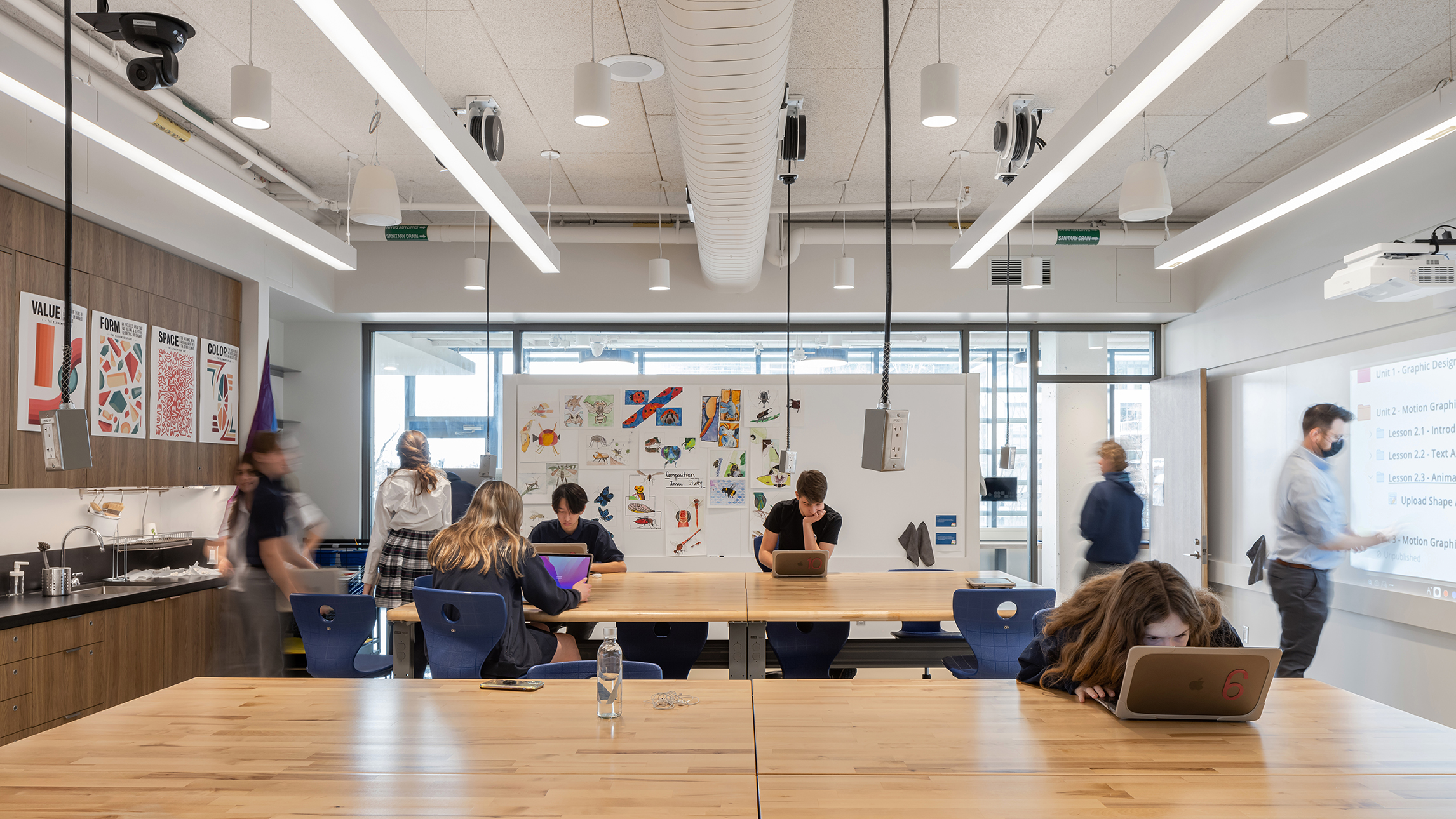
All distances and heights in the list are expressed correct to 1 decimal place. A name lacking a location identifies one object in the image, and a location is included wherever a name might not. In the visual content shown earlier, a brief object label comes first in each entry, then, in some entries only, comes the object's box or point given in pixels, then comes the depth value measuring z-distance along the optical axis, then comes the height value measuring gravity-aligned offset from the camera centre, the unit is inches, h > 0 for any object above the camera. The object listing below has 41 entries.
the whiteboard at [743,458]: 270.8 -7.7
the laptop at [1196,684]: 76.8 -21.9
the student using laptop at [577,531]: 182.2 -20.8
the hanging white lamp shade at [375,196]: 157.2 +42.5
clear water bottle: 79.7 -22.0
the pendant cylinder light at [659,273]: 245.1 +44.7
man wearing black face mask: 168.2 -20.3
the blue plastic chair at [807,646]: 161.8 -38.7
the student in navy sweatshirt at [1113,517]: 213.6 -19.8
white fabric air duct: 110.9 +50.7
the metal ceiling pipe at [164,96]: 143.9 +67.4
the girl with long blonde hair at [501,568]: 131.7 -20.2
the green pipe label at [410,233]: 262.7 +59.7
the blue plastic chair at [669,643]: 163.5 -38.7
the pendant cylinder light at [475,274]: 245.0 +44.9
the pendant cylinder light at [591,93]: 133.0 +51.5
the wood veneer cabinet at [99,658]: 146.7 -42.7
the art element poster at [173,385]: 205.2 +11.4
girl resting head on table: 84.4 -18.5
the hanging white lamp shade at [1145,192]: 147.2 +40.7
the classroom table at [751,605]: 137.7 -28.5
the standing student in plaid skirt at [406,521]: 202.1 -20.1
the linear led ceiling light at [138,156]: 102.5 +38.7
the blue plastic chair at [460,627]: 124.9 -27.8
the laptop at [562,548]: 166.4 -21.5
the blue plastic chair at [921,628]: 184.1 -41.3
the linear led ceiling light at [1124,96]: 87.7 +40.6
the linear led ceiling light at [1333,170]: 115.3 +40.0
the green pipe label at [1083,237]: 261.6 +58.6
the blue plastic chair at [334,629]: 150.7 -33.4
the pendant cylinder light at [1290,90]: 124.9 +49.1
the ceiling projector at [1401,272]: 161.9 +30.5
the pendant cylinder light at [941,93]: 128.8 +49.9
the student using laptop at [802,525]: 194.1 -20.5
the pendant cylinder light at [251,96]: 128.8 +49.3
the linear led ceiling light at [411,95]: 88.0 +40.6
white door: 257.1 -11.7
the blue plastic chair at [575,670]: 103.3 -27.8
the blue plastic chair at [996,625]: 135.9 -29.5
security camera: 124.5 +56.0
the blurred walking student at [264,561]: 154.3 -22.3
